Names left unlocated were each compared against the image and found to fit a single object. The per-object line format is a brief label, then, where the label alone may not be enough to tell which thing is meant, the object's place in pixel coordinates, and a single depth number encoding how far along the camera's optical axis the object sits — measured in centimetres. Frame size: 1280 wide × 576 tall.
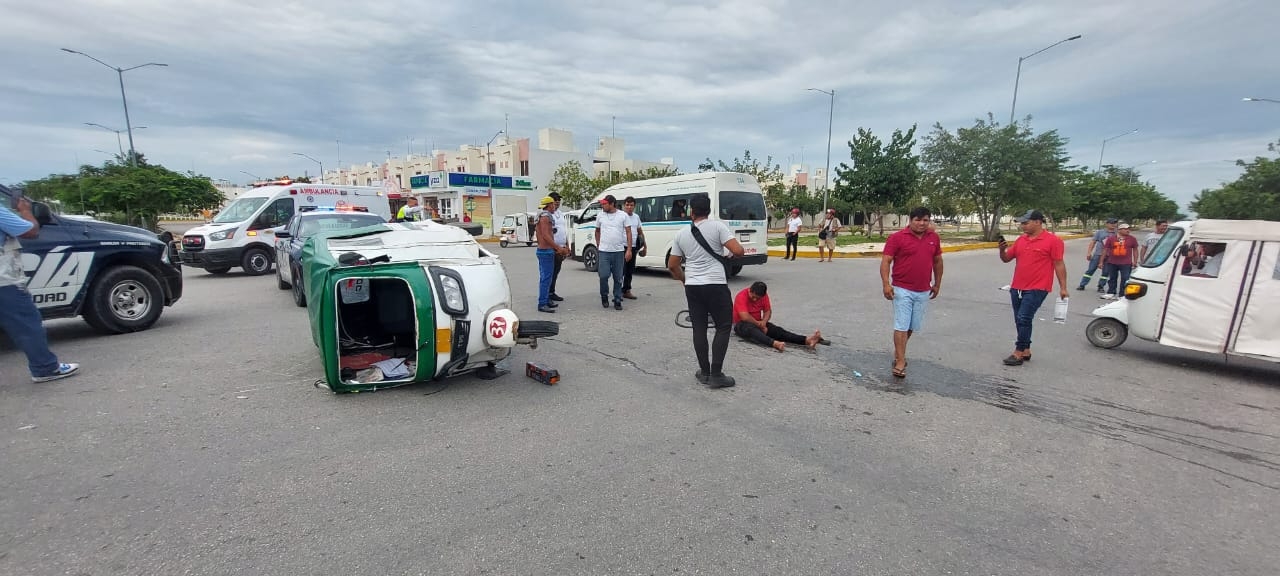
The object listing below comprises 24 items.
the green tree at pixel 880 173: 2769
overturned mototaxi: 420
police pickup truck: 580
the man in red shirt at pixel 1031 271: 554
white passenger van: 1183
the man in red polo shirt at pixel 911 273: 504
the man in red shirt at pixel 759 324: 624
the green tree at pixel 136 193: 2880
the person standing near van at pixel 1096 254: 1057
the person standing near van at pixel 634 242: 904
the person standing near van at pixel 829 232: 1733
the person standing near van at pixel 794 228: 1634
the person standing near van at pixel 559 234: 835
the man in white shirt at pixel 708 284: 468
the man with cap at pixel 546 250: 805
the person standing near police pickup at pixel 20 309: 455
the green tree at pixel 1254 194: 2812
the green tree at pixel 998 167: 2736
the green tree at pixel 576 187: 3988
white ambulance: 1238
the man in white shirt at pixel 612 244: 848
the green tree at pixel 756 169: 3990
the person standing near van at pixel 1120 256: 982
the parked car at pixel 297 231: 896
